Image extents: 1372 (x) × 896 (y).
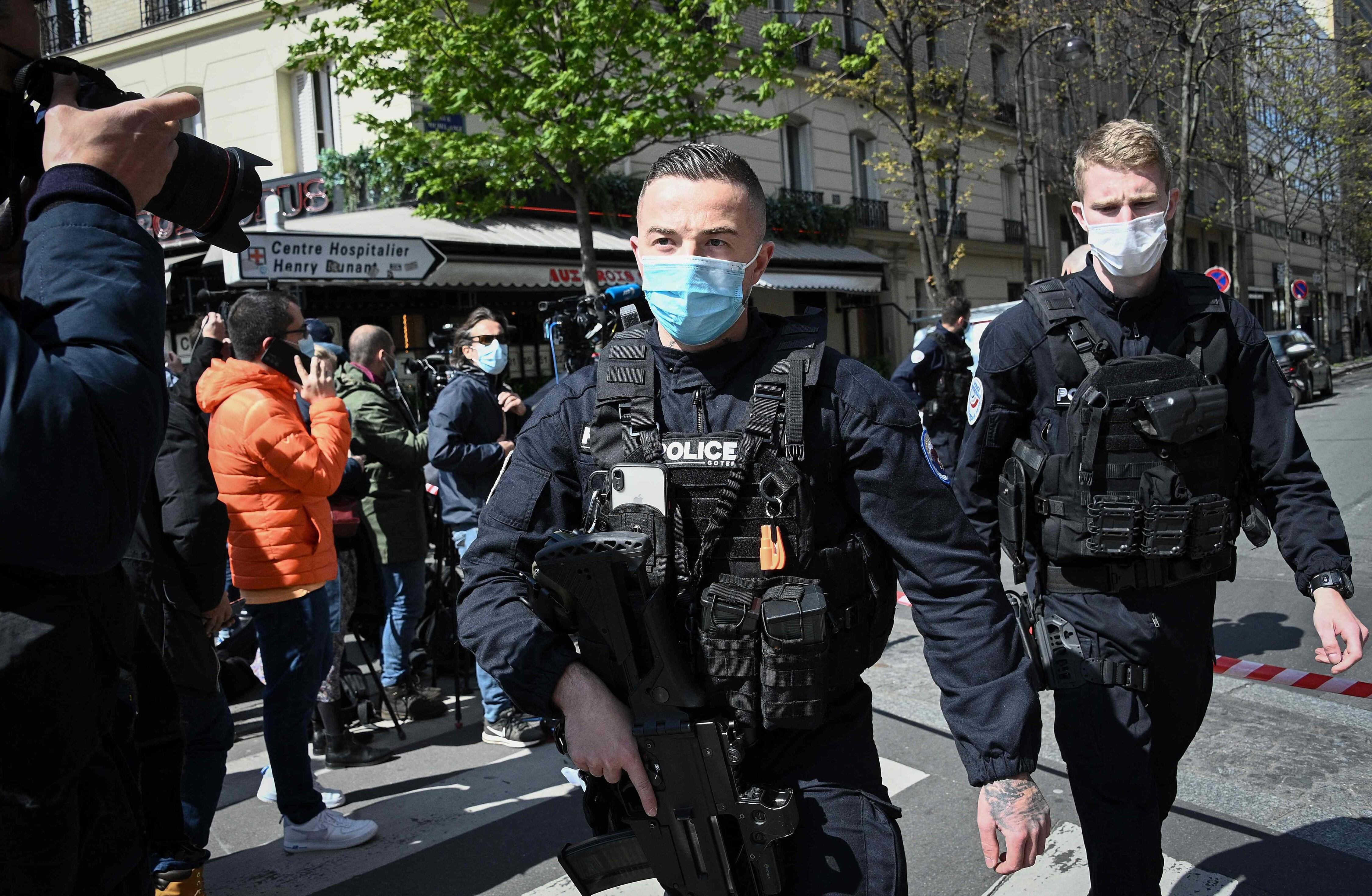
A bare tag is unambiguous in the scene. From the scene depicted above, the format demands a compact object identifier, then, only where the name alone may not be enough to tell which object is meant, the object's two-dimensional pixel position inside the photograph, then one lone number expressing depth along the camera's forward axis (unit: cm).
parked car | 2019
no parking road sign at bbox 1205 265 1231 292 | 1494
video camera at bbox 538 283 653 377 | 444
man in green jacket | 556
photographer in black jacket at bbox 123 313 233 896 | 334
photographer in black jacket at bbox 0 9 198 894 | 136
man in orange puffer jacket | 386
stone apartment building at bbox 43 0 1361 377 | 1575
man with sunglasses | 509
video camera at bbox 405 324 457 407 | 611
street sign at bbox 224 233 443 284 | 908
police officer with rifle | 187
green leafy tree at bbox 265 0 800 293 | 1322
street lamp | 1822
